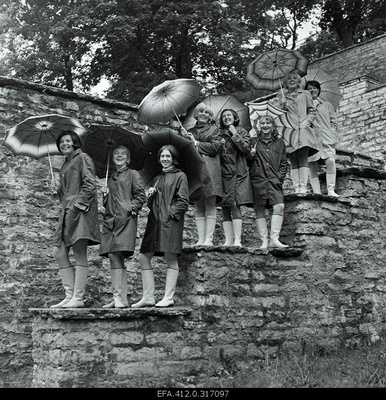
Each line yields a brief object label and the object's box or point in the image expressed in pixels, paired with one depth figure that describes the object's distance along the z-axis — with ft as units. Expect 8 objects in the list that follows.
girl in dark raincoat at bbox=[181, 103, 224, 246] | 21.56
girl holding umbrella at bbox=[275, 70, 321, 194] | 25.16
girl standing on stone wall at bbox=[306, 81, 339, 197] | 25.76
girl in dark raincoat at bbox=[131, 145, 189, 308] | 19.70
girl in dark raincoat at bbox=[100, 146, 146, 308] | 19.33
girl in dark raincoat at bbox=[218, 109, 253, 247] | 22.24
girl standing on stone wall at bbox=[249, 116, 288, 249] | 22.84
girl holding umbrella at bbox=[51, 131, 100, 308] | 19.07
